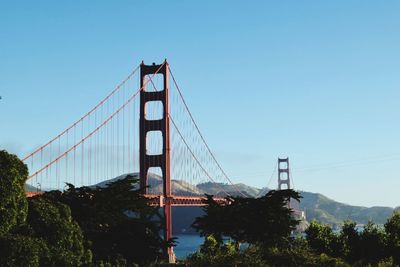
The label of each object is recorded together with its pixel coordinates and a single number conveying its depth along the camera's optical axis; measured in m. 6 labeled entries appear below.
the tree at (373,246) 50.19
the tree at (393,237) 49.38
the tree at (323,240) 51.41
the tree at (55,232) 30.23
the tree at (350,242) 51.09
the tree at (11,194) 28.00
